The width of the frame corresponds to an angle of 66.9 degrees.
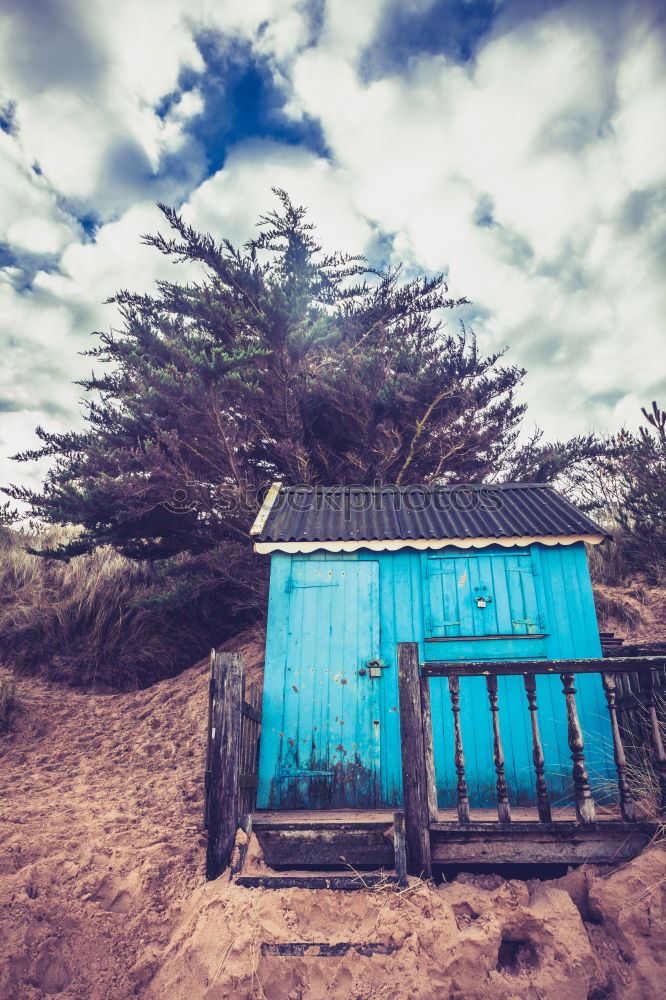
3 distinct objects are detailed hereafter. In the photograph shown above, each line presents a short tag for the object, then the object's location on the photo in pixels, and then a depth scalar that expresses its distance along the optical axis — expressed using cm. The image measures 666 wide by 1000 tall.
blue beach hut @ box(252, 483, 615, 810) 565
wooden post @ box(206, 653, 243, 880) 411
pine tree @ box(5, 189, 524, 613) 916
